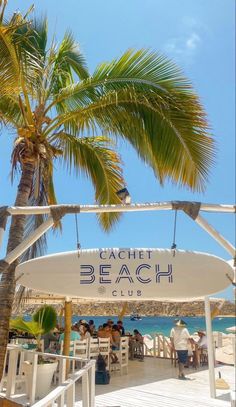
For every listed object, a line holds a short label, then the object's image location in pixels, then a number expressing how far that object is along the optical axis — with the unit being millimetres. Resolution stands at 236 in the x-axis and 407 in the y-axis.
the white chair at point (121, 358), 9672
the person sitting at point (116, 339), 10202
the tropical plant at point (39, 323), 7121
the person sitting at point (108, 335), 10078
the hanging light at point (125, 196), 4535
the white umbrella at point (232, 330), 17106
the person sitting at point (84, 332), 9561
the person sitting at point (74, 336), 9070
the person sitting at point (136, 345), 12539
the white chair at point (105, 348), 9346
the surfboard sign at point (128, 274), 4000
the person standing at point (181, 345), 9008
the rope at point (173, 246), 4323
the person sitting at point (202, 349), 11336
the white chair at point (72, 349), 8724
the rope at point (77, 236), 4352
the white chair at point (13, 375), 6496
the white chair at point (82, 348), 8828
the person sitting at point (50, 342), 9789
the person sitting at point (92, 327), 11516
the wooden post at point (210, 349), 7211
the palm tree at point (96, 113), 5543
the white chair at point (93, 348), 8969
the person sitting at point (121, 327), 11828
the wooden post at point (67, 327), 7888
